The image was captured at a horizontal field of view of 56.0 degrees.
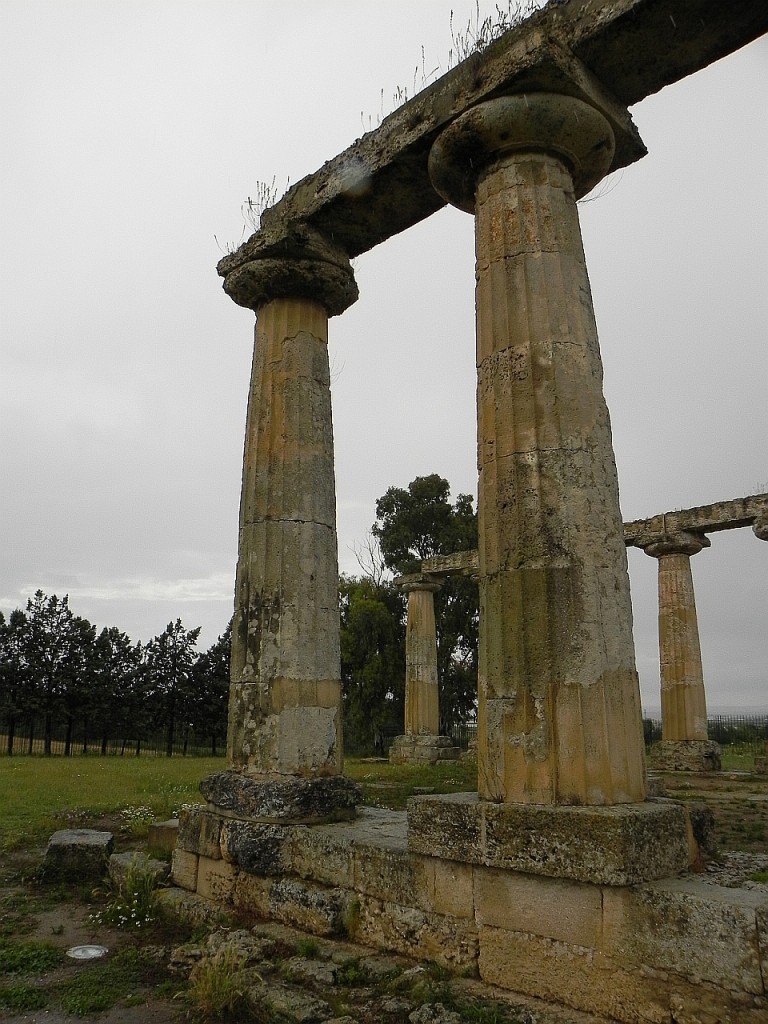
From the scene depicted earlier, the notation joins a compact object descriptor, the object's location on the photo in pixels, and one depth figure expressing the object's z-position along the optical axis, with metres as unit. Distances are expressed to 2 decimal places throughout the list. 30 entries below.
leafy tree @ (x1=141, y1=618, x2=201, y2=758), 41.91
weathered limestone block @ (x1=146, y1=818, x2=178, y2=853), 7.91
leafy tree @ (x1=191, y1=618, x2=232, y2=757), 42.09
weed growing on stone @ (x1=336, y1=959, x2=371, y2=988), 4.68
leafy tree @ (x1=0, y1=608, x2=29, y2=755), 37.69
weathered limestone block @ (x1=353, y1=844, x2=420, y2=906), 5.05
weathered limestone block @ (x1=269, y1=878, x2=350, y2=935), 5.41
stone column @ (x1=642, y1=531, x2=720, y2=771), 20.31
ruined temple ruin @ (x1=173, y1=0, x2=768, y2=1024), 4.02
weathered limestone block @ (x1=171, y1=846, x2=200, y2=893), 6.79
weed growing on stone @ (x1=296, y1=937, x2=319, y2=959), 5.12
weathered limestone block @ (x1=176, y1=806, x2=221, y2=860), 6.58
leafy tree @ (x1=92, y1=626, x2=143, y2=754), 39.59
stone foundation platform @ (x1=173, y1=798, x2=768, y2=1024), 3.57
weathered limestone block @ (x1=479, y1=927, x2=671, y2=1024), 3.76
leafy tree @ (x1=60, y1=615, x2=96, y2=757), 38.69
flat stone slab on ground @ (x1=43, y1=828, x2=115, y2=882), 7.73
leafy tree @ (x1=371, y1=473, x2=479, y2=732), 39.78
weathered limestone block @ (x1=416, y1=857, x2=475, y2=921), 4.64
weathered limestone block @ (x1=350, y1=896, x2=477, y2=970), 4.60
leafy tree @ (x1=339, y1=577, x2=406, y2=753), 36.97
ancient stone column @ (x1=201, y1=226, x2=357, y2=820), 6.64
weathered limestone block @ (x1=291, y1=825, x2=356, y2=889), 5.60
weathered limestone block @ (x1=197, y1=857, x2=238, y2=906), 6.34
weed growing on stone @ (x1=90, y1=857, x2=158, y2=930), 6.42
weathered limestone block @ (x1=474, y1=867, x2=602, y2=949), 4.02
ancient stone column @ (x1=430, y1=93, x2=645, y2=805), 4.51
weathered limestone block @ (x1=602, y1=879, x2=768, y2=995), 3.49
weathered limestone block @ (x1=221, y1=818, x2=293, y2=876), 6.07
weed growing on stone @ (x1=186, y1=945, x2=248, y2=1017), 4.45
